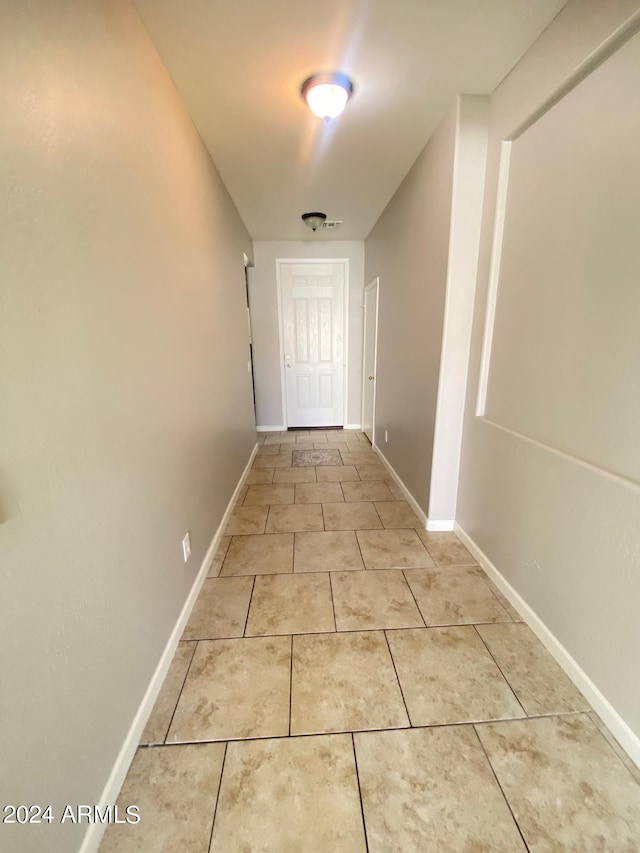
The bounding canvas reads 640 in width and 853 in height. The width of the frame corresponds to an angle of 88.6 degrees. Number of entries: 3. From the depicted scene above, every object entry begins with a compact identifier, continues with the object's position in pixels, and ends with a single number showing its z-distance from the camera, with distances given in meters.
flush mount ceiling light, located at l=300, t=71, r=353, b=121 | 1.56
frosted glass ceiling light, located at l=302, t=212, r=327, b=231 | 3.25
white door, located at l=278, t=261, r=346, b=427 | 4.37
